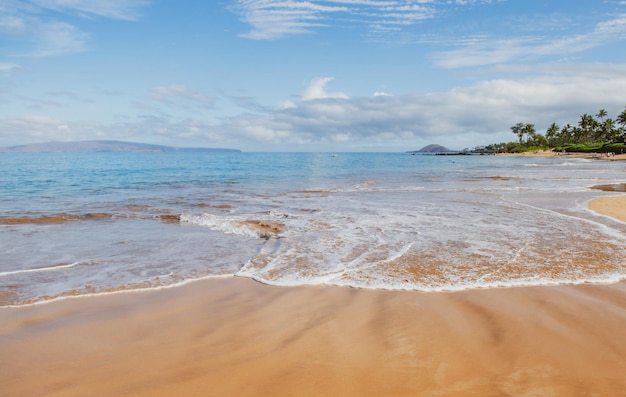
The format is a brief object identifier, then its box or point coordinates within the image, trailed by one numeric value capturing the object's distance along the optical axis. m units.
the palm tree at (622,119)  104.22
